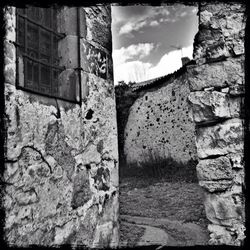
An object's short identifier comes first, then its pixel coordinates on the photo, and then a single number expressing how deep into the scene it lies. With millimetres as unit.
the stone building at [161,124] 9180
